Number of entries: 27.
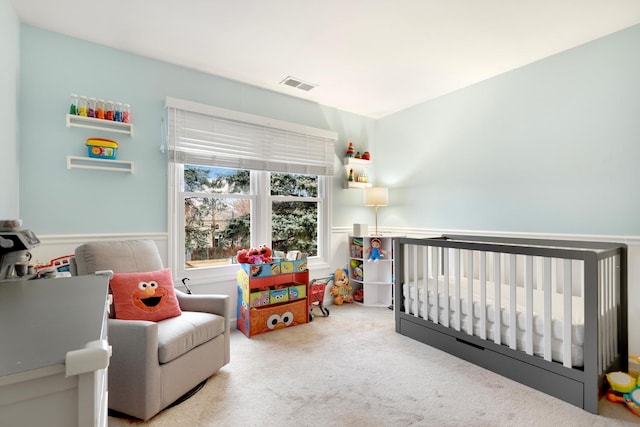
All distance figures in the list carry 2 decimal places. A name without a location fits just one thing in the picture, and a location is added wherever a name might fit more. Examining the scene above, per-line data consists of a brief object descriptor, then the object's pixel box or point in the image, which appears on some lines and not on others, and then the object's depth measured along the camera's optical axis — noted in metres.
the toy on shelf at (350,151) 3.80
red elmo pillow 1.81
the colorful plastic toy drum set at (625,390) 1.63
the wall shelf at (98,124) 2.22
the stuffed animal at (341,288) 3.63
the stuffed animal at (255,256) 2.80
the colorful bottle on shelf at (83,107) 2.23
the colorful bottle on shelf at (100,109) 2.29
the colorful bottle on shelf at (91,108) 2.26
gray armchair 1.56
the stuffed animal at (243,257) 2.82
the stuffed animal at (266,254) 2.89
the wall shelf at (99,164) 2.24
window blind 2.68
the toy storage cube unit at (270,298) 2.72
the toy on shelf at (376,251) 3.58
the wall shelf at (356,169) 3.83
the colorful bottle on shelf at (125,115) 2.39
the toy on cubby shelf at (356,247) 3.75
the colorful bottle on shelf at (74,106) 2.21
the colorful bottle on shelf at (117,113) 2.36
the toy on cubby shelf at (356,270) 3.73
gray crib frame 1.65
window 2.72
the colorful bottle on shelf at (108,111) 2.32
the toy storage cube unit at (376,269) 3.61
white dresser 0.50
